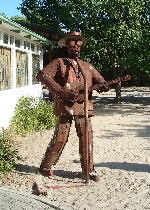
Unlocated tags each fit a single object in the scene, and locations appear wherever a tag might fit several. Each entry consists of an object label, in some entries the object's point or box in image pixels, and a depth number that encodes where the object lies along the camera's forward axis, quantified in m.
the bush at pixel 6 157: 5.49
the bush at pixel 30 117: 9.23
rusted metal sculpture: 4.80
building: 8.73
